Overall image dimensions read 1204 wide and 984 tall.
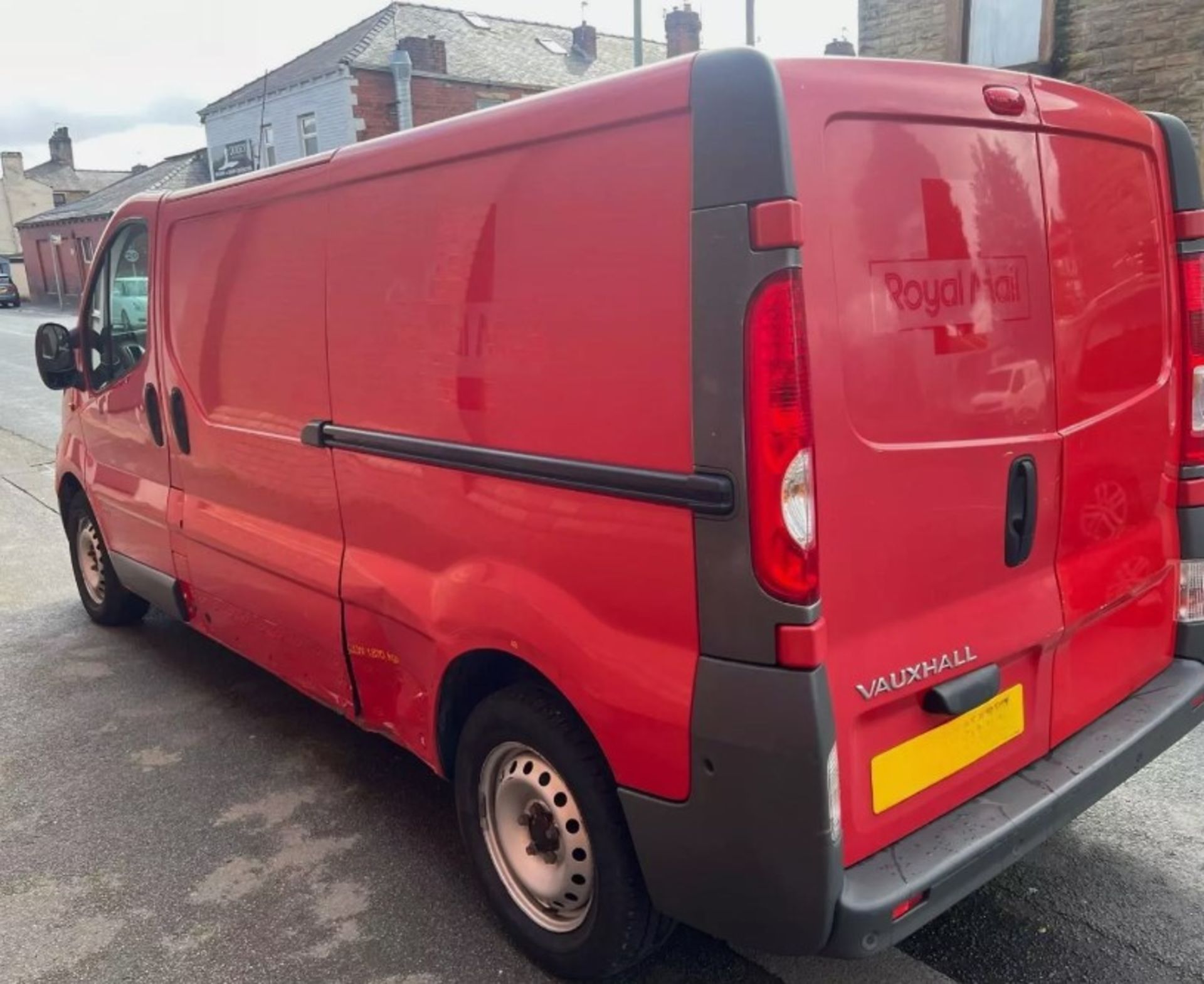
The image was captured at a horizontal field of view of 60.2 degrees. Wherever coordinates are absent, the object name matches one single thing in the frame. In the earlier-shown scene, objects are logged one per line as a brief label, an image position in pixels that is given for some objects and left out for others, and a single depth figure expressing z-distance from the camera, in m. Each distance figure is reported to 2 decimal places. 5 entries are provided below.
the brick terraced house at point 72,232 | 41.78
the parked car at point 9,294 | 45.97
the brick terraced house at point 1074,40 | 9.38
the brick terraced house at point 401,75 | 28.25
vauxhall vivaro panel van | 1.97
